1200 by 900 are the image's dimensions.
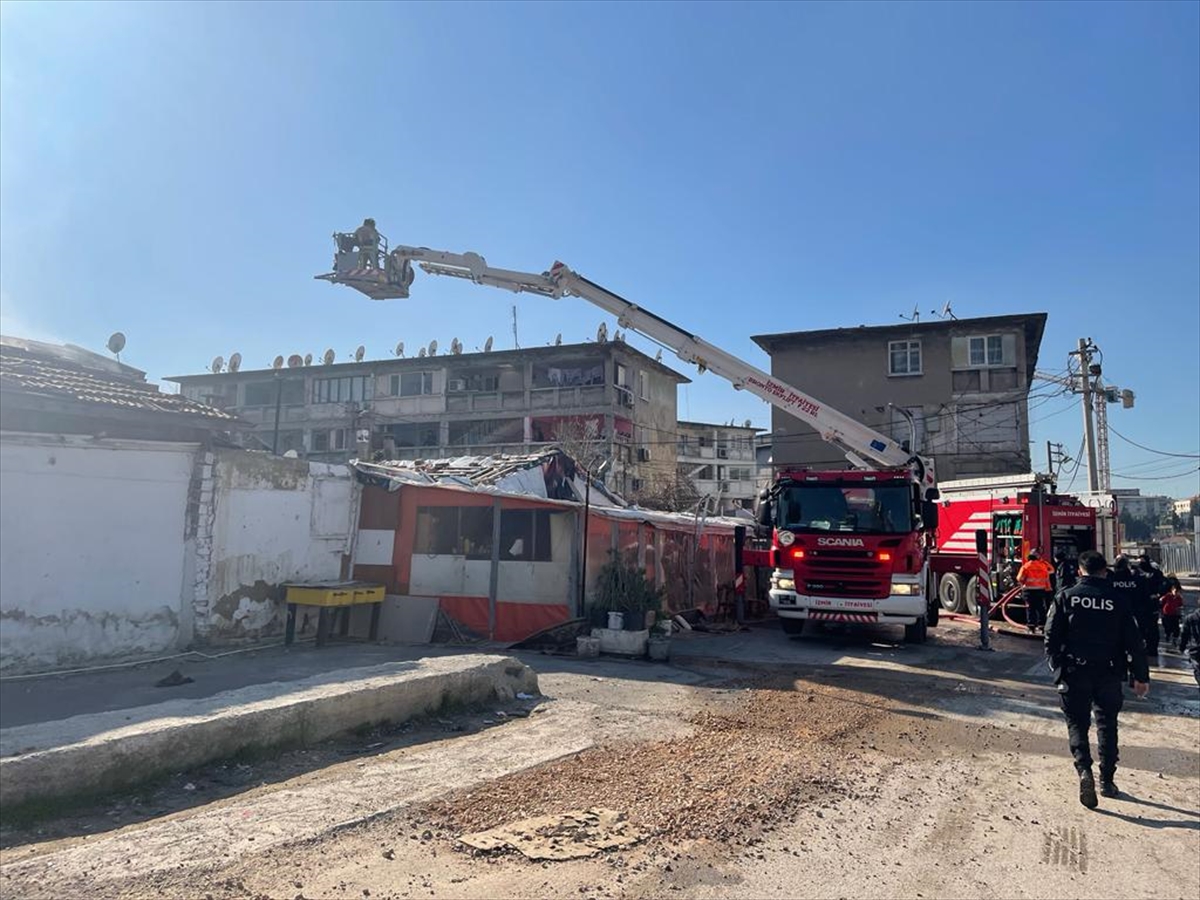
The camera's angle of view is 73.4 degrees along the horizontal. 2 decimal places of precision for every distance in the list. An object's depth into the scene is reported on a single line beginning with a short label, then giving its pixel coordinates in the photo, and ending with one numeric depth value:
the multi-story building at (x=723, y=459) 72.25
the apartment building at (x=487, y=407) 42.78
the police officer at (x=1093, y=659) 6.04
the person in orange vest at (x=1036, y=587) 16.52
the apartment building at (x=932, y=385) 33.84
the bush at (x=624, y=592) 13.55
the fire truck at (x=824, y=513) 13.92
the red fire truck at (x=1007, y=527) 18.38
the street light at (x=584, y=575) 14.21
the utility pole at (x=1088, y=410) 31.31
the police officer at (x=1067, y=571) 12.59
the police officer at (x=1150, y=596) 11.39
